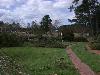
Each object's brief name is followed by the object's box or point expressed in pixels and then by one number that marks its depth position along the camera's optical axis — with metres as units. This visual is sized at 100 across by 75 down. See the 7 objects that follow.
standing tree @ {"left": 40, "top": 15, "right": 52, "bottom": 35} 27.00
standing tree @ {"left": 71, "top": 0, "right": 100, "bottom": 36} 25.47
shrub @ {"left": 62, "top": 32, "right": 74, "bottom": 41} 21.59
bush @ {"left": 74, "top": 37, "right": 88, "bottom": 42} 22.13
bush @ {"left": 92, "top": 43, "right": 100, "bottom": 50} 12.95
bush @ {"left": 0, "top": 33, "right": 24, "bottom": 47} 14.59
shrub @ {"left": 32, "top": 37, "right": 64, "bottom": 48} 15.36
